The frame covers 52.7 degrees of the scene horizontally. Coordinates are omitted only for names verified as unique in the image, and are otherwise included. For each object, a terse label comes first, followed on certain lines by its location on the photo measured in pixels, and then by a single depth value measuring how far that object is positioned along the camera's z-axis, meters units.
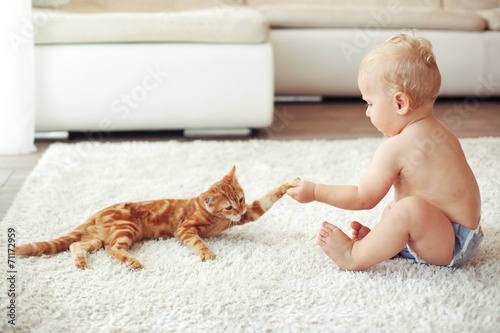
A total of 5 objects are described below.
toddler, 1.02
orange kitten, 1.18
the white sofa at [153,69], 2.07
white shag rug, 0.93
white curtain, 1.96
